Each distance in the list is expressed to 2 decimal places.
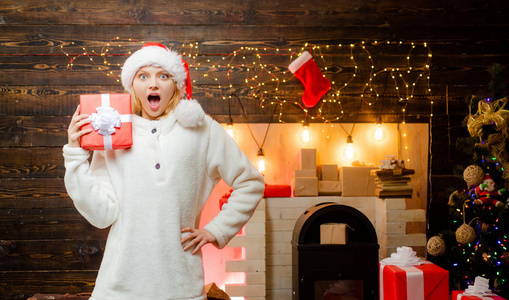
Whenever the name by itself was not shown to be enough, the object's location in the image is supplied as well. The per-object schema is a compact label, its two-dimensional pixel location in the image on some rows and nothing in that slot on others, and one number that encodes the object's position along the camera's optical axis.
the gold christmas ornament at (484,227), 2.96
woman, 1.64
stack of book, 3.38
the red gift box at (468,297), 2.61
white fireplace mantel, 3.30
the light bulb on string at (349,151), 3.62
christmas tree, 2.89
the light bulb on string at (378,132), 3.66
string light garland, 3.61
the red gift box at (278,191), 3.47
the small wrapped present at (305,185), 3.48
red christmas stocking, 3.57
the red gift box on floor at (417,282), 2.74
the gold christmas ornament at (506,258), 2.88
